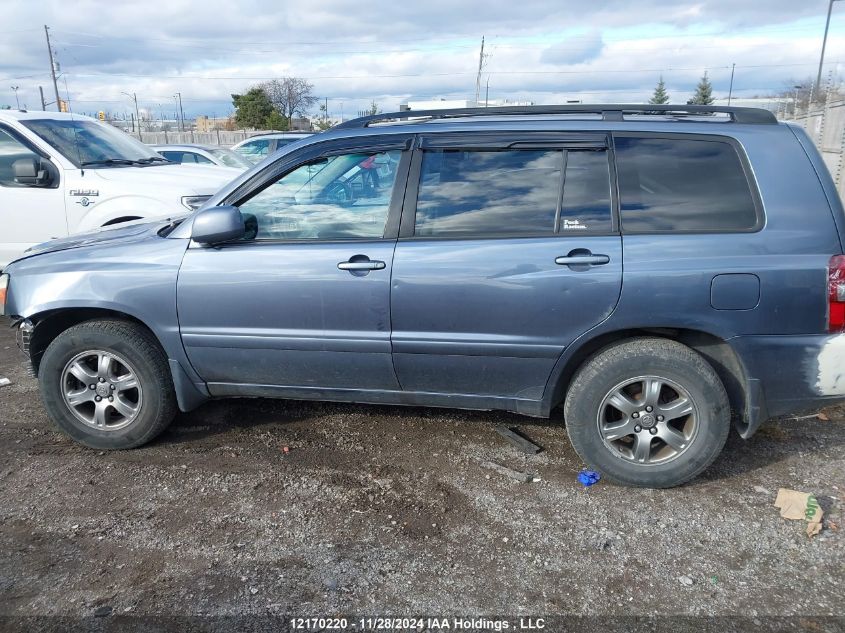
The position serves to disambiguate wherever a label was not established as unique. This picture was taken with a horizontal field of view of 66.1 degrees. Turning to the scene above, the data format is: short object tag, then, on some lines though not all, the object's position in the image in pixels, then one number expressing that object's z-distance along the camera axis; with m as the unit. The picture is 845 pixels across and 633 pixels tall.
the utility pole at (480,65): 49.31
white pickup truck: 6.30
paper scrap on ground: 3.13
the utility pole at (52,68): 46.81
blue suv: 3.19
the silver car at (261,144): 13.96
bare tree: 57.84
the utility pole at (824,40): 33.48
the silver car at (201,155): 11.96
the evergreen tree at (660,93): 63.64
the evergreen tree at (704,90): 60.38
